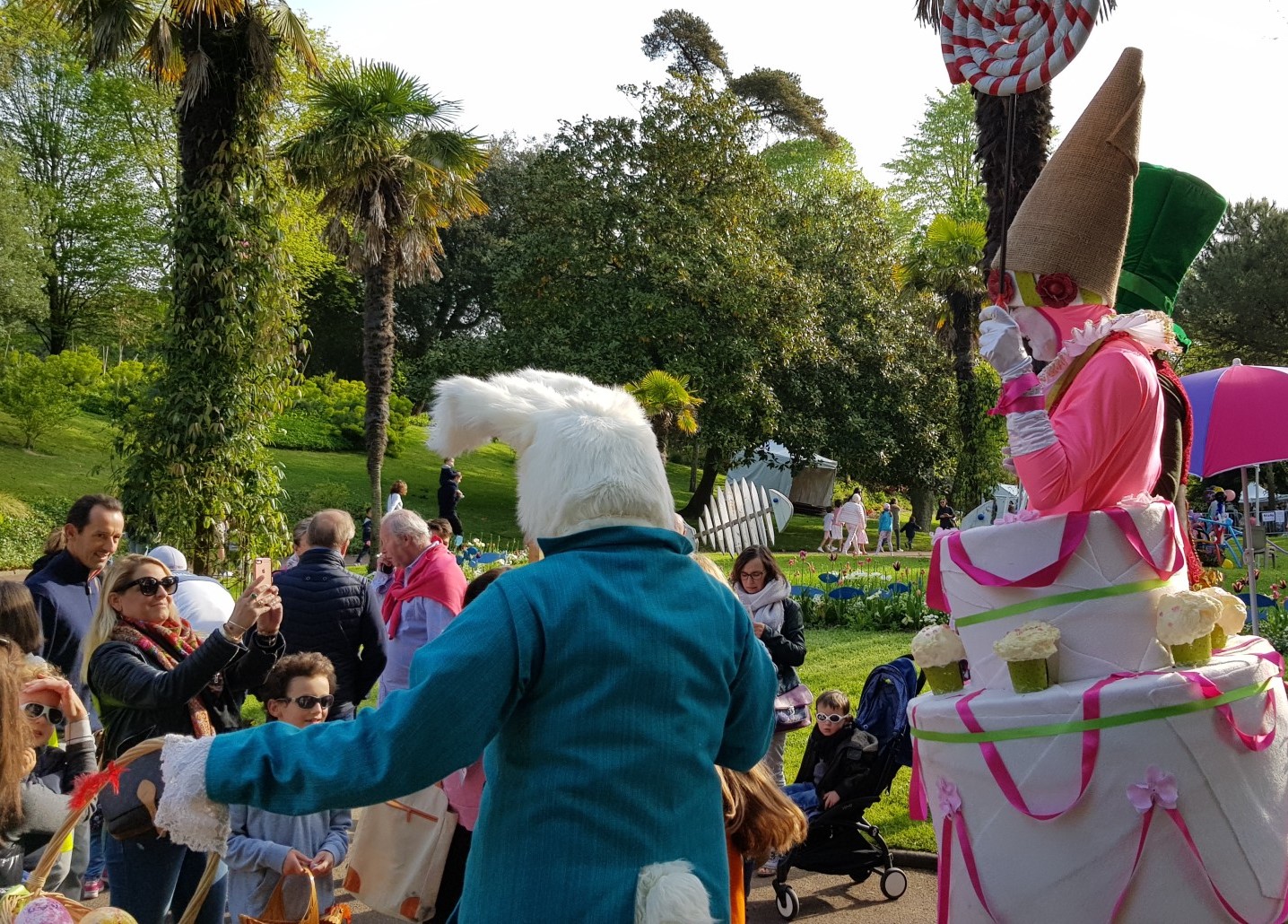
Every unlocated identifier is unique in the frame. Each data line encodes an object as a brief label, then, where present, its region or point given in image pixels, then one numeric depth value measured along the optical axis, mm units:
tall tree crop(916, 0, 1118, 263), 10461
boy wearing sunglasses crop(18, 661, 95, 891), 3729
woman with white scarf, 6505
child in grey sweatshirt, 4098
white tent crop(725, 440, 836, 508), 34094
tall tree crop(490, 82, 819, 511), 27281
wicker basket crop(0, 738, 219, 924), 2592
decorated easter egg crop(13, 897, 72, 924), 2662
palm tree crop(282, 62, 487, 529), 17203
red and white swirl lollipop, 3877
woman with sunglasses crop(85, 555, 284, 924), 3832
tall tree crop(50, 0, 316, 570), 11914
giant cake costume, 2963
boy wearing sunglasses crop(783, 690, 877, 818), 6027
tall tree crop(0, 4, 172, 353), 32531
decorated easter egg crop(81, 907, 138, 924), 2753
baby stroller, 6004
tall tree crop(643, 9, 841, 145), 38938
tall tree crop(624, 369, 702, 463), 19938
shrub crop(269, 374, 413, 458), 34344
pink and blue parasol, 8320
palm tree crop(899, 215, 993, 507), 28016
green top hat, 3863
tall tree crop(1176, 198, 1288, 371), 38406
